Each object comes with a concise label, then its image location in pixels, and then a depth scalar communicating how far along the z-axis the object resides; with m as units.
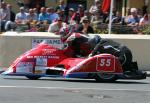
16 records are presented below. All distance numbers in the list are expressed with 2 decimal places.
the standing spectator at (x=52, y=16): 24.26
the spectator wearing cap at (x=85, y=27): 21.70
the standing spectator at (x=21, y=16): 24.19
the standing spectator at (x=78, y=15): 24.11
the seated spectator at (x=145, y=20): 23.60
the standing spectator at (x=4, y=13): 24.16
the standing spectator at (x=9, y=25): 22.83
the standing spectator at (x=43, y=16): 24.30
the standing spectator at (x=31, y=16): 24.16
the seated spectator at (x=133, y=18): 24.14
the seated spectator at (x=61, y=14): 23.78
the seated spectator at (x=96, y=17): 24.16
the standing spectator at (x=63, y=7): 25.49
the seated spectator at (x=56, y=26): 21.50
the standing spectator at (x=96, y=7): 24.83
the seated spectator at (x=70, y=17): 24.20
